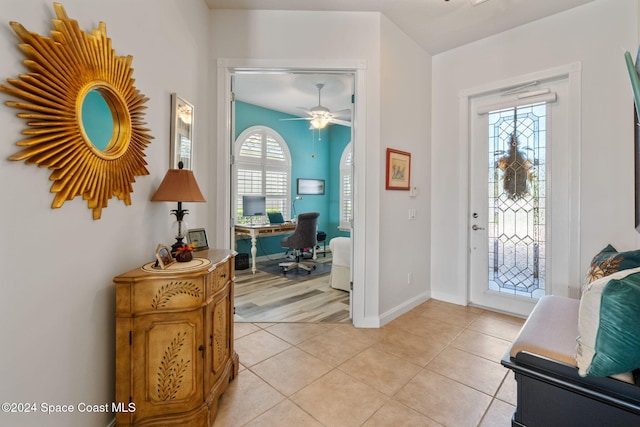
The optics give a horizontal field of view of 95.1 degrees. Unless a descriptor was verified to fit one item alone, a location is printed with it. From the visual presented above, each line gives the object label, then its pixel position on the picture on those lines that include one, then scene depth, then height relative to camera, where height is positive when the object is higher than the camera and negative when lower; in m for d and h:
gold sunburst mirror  1.11 +0.44
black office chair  5.11 -0.44
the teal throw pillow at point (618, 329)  0.99 -0.40
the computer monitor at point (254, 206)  5.52 +0.11
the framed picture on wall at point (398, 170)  3.03 +0.46
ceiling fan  4.76 +1.63
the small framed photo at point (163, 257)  1.57 -0.27
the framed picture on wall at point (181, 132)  2.11 +0.60
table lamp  1.76 +0.13
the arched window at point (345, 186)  7.20 +0.65
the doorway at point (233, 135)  2.74 +0.73
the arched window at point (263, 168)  5.71 +0.90
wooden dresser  1.43 -0.68
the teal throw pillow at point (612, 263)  1.76 -0.31
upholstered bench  1.06 -0.69
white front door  2.90 +0.20
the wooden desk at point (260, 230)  5.07 -0.33
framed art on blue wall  6.82 +0.62
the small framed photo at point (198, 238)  2.18 -0.20
